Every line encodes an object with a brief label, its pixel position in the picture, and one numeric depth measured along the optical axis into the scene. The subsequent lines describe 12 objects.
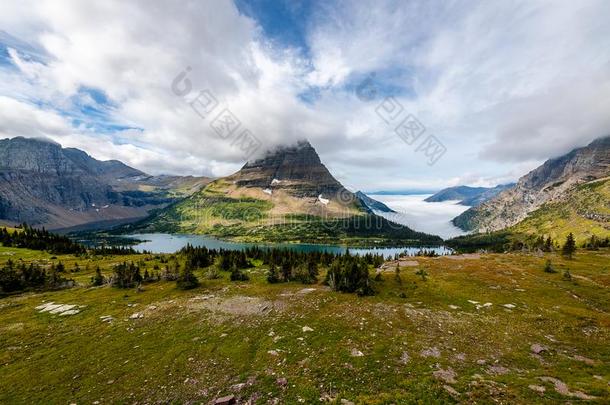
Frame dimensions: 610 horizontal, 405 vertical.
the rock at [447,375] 18.39
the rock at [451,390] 16.78
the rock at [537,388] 16.94
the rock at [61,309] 38.43
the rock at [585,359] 20.97
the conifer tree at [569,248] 83.88
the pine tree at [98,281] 57.62
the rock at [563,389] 16.19
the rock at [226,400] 16.80
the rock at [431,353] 22.33
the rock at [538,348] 23.32
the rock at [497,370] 19.69
